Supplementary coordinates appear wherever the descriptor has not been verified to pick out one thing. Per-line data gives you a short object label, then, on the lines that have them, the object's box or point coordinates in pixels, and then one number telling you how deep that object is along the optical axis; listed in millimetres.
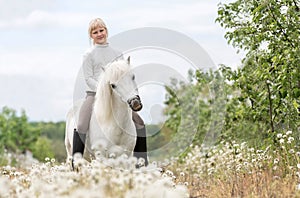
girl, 18035
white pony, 16340
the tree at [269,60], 18258
